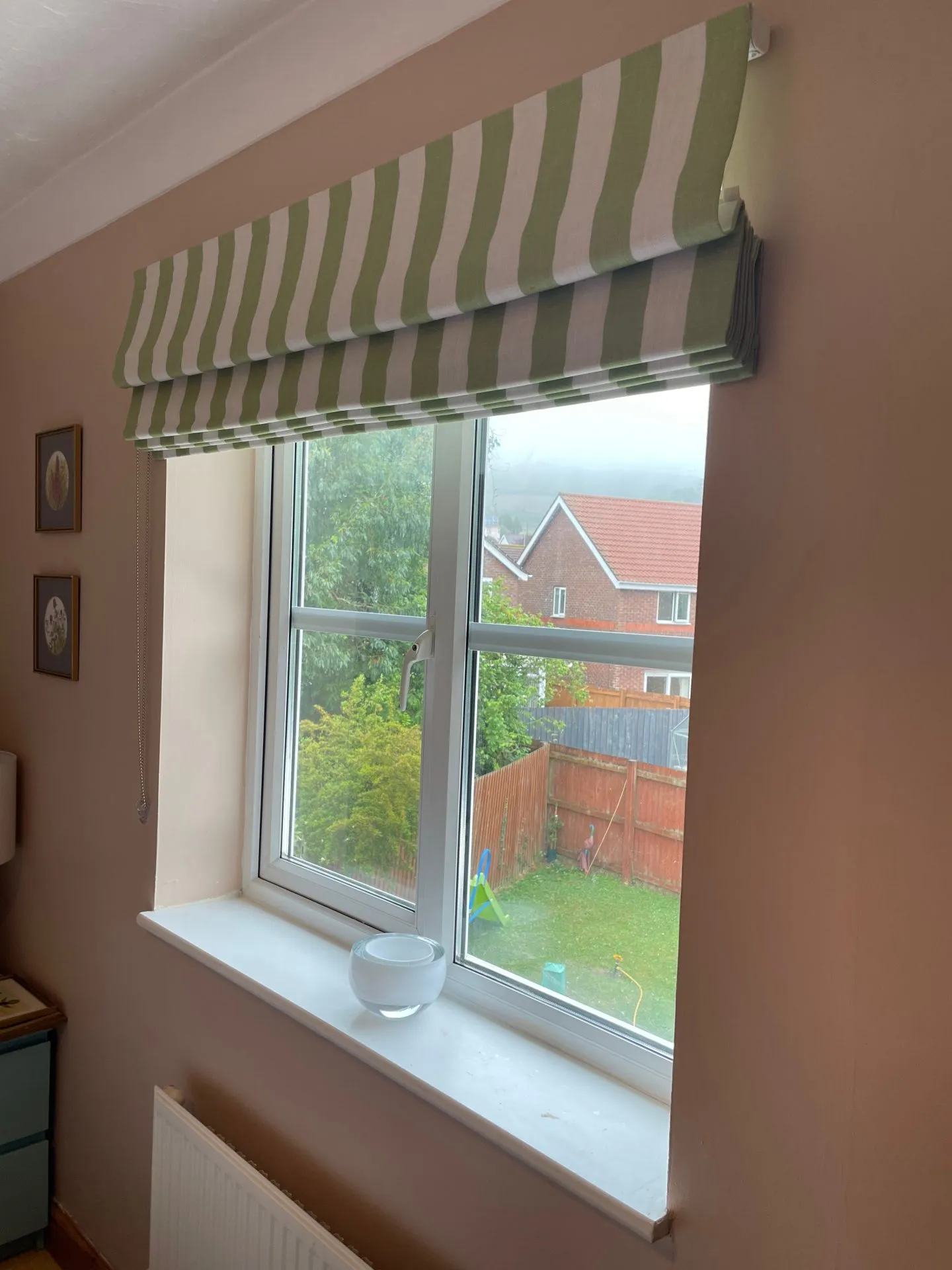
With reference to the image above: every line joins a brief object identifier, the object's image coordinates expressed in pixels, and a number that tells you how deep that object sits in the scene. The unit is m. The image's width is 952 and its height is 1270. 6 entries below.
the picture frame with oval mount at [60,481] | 2.14
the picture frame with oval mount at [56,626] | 2.16
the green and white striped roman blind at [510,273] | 0.97
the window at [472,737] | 1.33
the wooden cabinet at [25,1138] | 2.18
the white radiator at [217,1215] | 1.38
